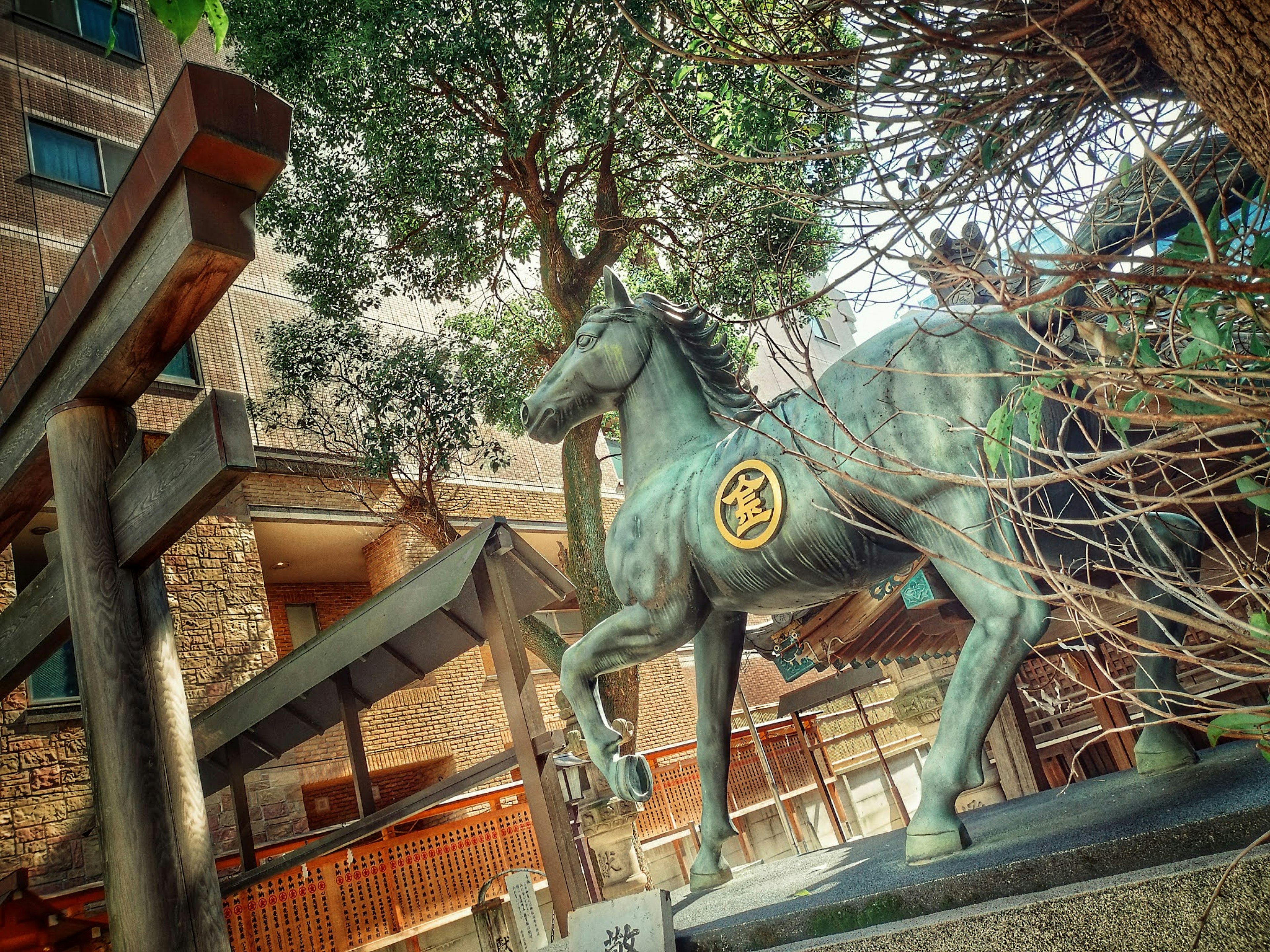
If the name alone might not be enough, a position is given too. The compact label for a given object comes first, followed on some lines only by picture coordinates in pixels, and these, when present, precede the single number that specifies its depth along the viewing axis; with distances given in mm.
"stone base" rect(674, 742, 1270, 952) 2104
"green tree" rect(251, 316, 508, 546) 10039
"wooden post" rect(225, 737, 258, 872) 6496
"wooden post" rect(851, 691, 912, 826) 11312
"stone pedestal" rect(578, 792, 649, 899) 8992
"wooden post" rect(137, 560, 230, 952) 3287
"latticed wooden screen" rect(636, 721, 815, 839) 12469
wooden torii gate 2973
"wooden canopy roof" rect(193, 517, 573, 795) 5676
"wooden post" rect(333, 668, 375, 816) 6230
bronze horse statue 2670
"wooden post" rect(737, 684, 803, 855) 8469
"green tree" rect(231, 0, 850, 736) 8477
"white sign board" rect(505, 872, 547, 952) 5914
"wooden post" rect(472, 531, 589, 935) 5340
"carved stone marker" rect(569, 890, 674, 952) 2908
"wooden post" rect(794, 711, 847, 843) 10070
